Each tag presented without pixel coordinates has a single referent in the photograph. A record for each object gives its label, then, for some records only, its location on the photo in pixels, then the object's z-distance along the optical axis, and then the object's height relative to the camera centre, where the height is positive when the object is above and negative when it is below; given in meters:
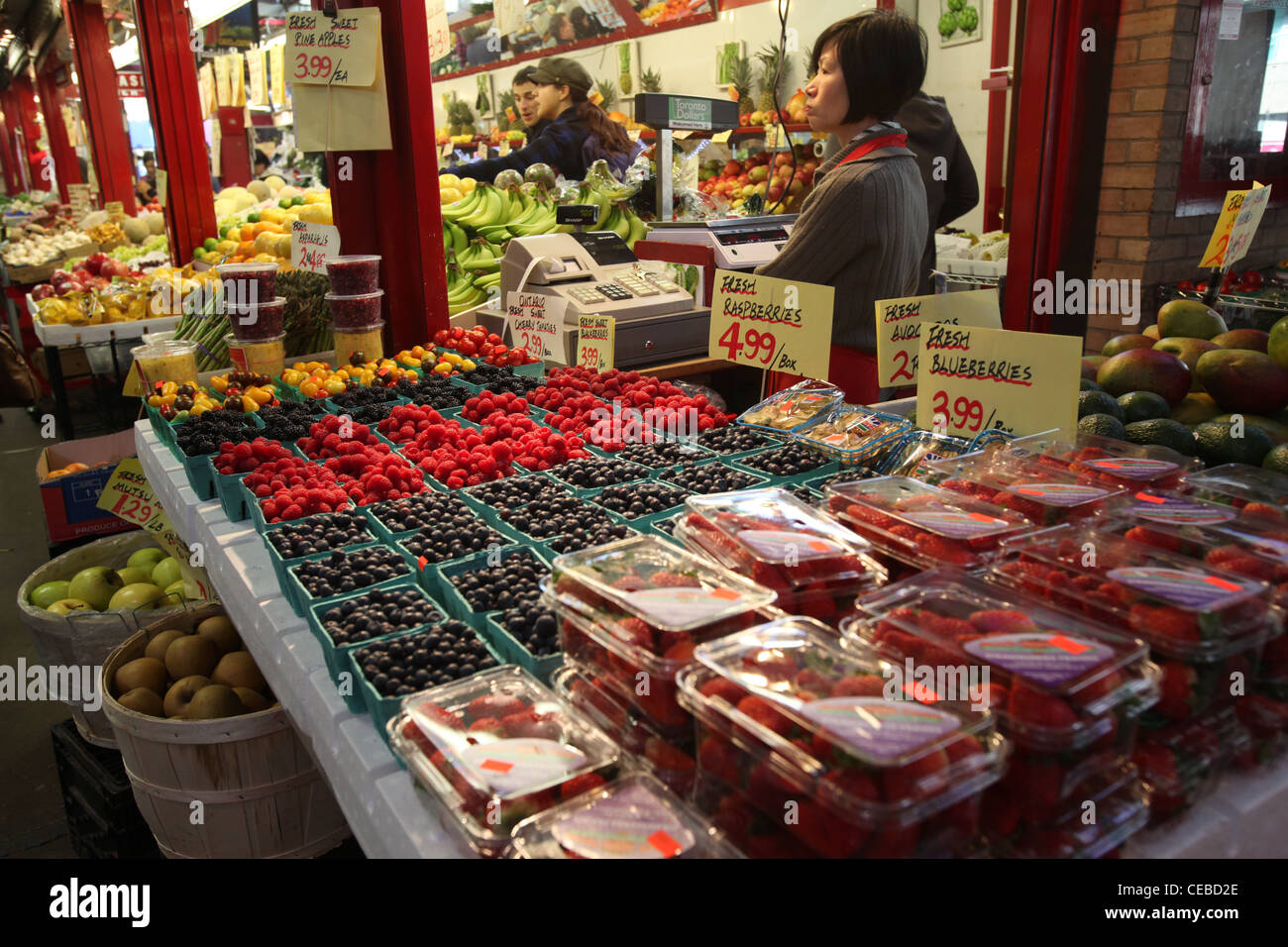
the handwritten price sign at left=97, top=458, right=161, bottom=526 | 2.99 -0.87
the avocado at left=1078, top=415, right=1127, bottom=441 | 1.75 -0.43
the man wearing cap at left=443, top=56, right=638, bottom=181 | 5.47 +0.52
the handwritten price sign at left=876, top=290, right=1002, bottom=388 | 2.13 -0.26
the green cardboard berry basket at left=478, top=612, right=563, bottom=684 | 1.28 -0.62
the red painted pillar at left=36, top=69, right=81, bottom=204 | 15.75 +1.70
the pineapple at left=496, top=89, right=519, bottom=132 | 10.80 +1.35
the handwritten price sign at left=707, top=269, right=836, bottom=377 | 2.22 -0.28
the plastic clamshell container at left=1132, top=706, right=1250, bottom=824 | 1.00 -0.62
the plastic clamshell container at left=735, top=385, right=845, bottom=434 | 2.29 -0.50
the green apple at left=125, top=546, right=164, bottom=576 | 3.03 -1.08
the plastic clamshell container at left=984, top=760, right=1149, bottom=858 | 0.92 -0.63
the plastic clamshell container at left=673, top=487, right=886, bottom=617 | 1.24 -0.47
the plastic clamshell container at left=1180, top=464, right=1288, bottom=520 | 1.38 -0.45
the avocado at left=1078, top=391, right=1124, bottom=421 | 1.84 -0.41
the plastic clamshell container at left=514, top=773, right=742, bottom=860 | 0.91 -0.62
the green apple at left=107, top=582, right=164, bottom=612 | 2.76 -1.11
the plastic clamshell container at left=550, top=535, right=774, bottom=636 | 1.09 -0.48
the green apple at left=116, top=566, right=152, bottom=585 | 2.97 -1.11
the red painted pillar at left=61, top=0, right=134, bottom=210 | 7.53 +1.17
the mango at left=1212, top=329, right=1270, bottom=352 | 2.09 -0.33
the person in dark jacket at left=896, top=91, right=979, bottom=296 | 3.96 +0.22
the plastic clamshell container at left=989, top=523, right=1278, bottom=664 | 1.04 -0.47
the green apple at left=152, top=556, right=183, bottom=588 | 2.91 -1.09
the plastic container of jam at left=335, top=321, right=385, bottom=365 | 3.28 -0.43
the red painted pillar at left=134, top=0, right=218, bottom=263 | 5.01 +0.62
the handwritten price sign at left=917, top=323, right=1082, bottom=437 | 1.76 -0.35
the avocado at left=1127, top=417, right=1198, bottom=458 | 1.71 -0.44
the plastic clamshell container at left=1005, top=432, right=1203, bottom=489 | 1.49 -0.44
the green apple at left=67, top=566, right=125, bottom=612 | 2.84 -1.11
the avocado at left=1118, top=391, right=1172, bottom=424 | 1.85 -0.42
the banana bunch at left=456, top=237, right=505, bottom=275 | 4.33 -0.18
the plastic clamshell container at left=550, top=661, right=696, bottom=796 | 1.05 -0.61
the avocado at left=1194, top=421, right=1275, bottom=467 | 1.71 -0.46
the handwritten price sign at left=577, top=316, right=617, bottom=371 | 2.82 -0.38
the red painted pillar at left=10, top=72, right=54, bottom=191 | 19.92 +2.45
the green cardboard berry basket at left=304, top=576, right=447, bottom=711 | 1.35 -0.63
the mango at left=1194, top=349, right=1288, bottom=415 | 1.85 -0.37
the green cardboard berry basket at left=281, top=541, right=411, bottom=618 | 1.53 -0.63
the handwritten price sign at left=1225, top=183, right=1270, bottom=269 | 2.59 -0.07
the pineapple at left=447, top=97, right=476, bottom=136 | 11.94 +1.33
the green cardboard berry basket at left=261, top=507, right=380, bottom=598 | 1.67 -0.61
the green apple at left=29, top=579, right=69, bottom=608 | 2.81 -1.11
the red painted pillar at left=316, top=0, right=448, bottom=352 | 3.20 +0.09
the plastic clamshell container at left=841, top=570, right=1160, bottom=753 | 0.92 -0.49
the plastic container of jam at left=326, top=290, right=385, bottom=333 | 3.24 -0.31
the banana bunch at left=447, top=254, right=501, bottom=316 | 4.28 -0.33
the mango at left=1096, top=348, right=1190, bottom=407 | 1.93 -0.37
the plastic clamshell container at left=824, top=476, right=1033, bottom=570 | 1.30 -0.46
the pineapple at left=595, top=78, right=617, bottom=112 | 9.70 +1.29
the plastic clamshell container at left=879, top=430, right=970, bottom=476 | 1.88 -0.50
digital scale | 3.62 -0.10
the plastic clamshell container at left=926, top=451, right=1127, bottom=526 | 1.39 -0.45
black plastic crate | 2.25 -1.44
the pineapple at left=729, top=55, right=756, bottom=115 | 7.74 +1.09
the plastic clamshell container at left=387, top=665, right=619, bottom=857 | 0.97 -0.60
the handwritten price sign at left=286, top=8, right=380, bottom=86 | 3.06 +0.58
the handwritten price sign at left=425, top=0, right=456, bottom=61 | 4.28 +0.91
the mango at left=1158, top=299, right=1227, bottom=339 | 2.21 -0.30
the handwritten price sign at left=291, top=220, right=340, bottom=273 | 3.36 -0.07
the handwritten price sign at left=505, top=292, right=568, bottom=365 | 3.26 -0.38
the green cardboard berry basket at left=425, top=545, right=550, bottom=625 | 1.51 -0.61
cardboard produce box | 3.38 -1.00
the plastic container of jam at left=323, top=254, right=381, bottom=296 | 3.18 -0.18
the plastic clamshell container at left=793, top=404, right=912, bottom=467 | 2.02 -0.51
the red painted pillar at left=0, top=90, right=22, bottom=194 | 22.48 +2.18
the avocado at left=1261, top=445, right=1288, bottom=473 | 1.60 -0.46
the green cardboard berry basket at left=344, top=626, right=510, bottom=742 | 1.23 -0.65
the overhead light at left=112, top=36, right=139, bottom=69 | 9.80 +1.90
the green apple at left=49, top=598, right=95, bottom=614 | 2.70 -1.11
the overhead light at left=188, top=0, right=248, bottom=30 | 5.23 +1.25
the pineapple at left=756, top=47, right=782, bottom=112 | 7.45 +1.11
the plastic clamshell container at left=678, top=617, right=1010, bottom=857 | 0.83 -0.51
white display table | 1.02 -0.72
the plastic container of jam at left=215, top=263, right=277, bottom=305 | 3.08 -0.19
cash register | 3.35 -0.28
